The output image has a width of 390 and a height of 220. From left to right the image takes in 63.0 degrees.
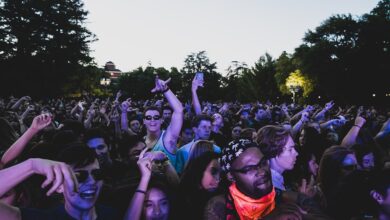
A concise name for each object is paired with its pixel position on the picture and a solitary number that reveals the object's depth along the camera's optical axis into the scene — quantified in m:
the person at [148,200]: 2.62
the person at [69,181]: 1.46
